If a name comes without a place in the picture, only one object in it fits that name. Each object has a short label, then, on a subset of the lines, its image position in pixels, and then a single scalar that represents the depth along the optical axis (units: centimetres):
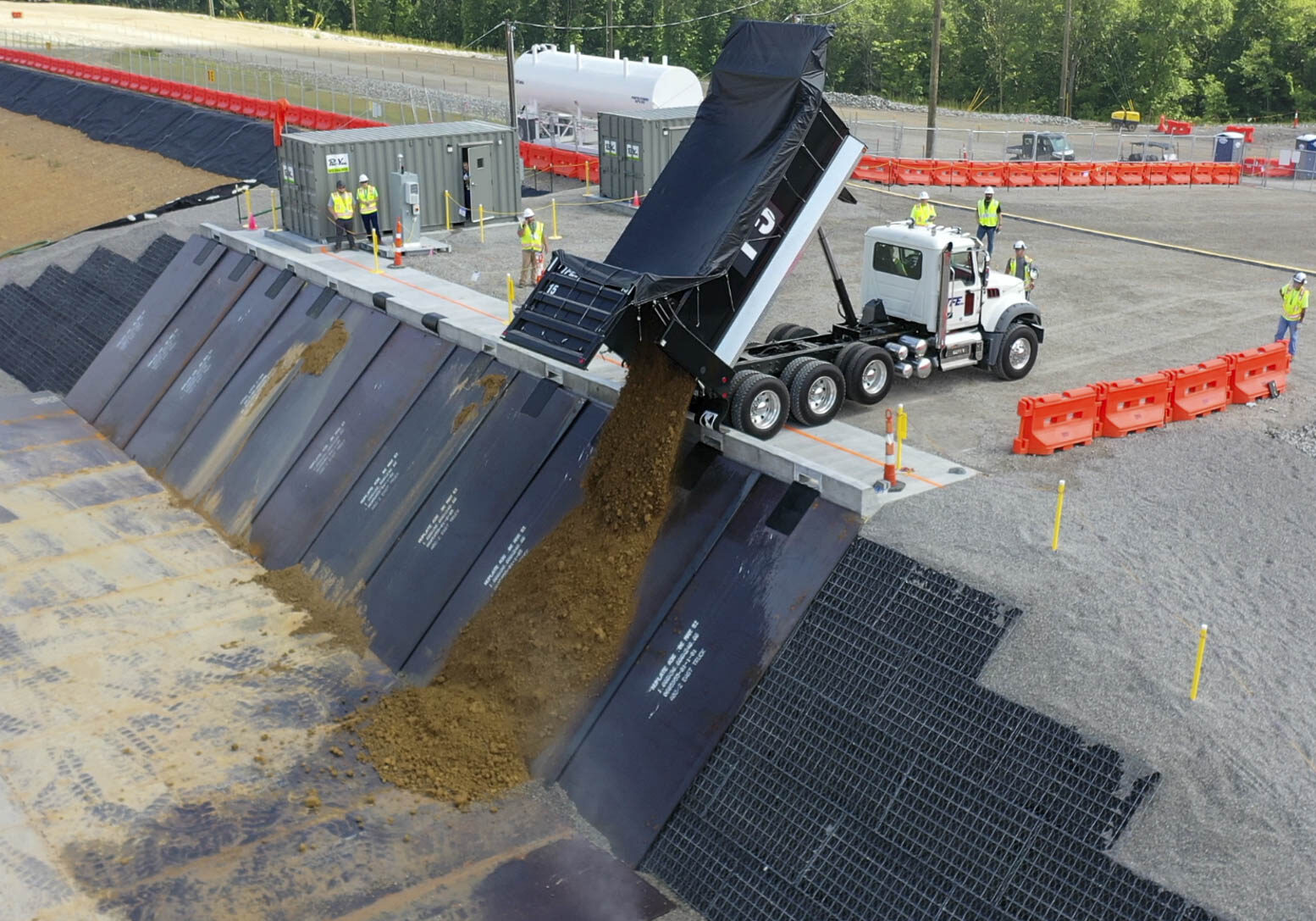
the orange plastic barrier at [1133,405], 1664
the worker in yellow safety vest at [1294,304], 1917
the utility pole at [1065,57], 6169
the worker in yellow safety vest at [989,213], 2542
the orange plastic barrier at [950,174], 3700
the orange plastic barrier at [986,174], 3728
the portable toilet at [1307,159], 4216
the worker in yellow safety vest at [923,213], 2273
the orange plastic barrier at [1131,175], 3928
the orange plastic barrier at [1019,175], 3769
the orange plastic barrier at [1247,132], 5175
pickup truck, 4438
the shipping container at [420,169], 2795
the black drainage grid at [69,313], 2877
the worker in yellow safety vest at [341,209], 2683
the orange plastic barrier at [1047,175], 3800
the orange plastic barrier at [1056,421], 1608
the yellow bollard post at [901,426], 1499
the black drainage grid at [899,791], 1091
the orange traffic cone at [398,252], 2600
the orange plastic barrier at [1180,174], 4028
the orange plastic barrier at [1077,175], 3838
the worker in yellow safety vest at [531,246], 2408
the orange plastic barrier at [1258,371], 1805
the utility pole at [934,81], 4244
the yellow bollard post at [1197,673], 1150
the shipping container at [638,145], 3212
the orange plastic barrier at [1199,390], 1727
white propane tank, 3959
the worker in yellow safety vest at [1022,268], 2097
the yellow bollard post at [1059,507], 1338
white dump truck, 1720
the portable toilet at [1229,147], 4453
